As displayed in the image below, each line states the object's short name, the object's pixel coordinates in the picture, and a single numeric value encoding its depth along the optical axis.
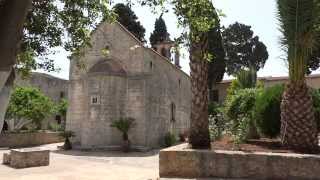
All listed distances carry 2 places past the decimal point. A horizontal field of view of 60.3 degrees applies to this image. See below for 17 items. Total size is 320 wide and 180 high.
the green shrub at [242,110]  10.76
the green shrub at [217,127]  10.98
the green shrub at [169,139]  19.78
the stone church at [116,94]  18.29
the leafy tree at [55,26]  6.34
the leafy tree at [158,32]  33.89
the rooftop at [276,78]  31.69
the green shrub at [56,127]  27.41
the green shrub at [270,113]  9.50
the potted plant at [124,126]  17.73
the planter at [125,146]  17.38
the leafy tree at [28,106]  21.37
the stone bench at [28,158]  11.29
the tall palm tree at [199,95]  8.30
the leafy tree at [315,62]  29.01
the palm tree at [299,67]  7.85
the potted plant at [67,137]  18.53
